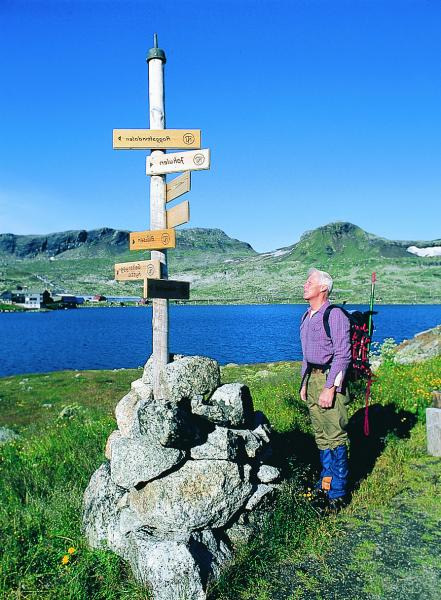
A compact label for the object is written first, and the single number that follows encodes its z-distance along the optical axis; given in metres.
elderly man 6.61
